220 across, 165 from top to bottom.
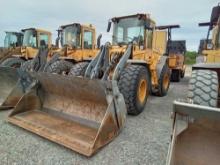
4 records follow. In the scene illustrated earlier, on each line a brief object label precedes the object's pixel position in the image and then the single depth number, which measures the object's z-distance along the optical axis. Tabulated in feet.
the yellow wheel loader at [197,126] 4.58
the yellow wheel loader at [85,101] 7.78
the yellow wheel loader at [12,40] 27.85
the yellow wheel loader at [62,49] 13.83
